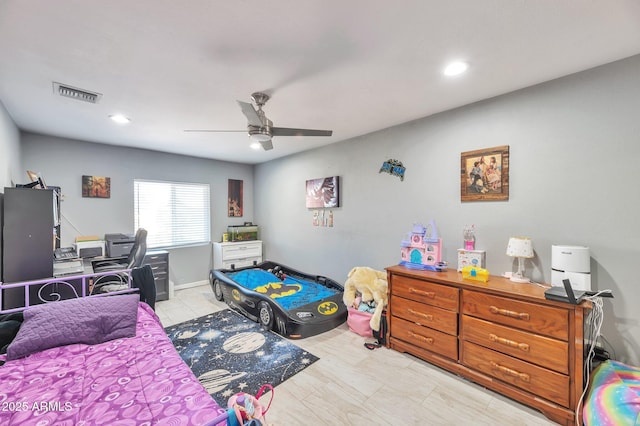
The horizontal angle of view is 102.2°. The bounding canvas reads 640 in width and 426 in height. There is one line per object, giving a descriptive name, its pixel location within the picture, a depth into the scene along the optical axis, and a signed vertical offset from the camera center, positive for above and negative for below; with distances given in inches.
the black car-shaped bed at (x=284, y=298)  114.8 -45.5
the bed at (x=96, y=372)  44.9 -35.2
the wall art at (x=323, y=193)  159.8 +12.3
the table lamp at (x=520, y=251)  85.5 -13.2
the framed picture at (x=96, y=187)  152.4 +15.3
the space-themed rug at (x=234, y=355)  85.8 -56.3
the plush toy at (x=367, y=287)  114.9 -35.4
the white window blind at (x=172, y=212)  176.9 -0.2
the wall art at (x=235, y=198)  217.3 +11.8
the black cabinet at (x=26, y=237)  87.4 -8.9
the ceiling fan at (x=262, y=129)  86.5 +28.7
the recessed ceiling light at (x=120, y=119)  112.7 +41.8
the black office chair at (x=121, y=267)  117.7 -28.4
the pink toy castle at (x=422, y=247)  105.7 -15.0
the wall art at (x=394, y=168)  127.7 +22.2
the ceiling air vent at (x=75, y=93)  86.6 +41.6
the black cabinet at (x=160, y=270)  164.4 -37.4
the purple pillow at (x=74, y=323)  64.6 -30.4
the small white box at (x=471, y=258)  97.2 -17.9
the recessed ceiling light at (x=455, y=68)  75.2 +43.0
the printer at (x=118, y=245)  143.6 -18.9
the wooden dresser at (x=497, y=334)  69.1 -39.0
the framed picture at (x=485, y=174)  96.1 +14.5
